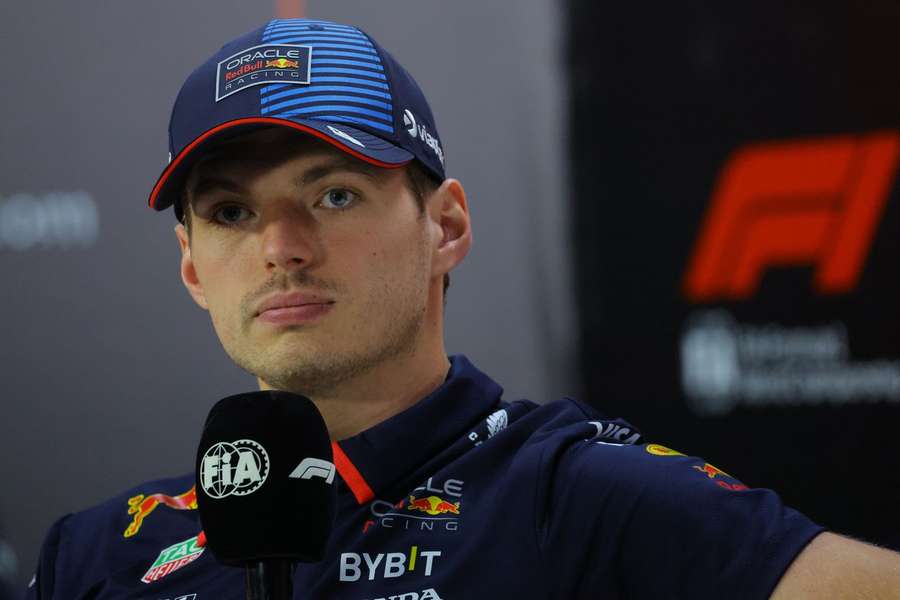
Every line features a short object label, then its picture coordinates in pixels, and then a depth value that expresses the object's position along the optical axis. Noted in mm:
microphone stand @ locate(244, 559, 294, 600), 4981
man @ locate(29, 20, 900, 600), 5118
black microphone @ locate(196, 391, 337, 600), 4997
